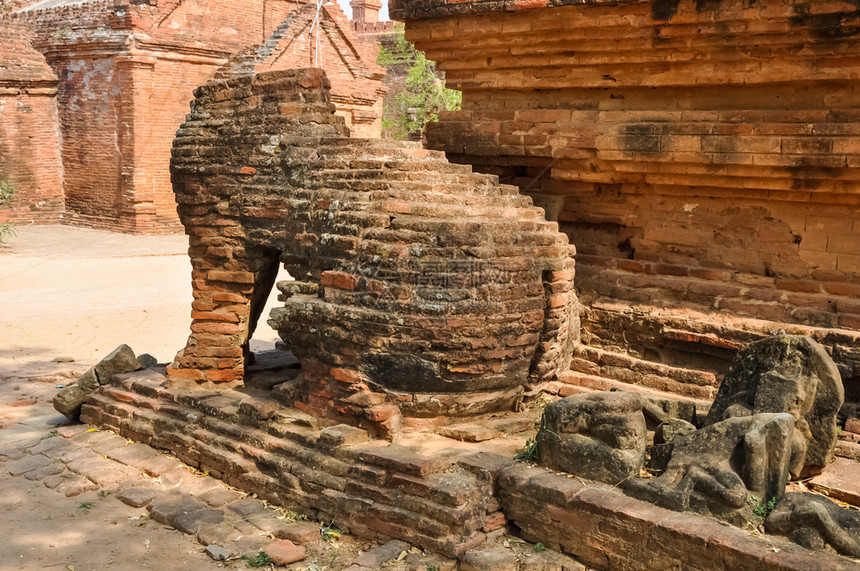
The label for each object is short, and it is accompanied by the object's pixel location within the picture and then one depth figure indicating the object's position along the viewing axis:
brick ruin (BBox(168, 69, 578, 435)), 5.21
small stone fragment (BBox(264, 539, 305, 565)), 4.64
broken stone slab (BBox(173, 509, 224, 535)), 5.16
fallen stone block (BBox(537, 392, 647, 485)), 4.59
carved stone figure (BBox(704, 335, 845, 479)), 4.55
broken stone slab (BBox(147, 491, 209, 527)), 5.34
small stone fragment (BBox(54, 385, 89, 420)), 7.32
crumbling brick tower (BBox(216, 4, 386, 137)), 18.05
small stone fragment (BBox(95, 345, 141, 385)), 7.46
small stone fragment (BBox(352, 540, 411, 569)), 4.50
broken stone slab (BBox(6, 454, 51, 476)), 6.23
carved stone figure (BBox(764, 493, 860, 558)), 3.85
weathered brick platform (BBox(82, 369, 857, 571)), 4.04
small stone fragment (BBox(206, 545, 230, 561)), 4.76
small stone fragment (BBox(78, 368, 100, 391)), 7.43
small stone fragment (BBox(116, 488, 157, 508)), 5.59
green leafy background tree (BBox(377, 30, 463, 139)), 26.86
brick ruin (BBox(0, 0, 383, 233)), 17.25
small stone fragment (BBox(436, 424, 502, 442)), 5.25
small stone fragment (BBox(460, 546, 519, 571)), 4.33
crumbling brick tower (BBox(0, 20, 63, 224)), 17.92
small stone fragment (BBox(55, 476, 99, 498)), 5.79
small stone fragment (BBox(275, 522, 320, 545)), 4.91
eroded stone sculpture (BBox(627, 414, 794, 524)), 4.11
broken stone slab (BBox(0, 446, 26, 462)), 6.52
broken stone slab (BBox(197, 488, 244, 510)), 5.58
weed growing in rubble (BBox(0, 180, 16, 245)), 17.97
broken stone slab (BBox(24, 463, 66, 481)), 6.11
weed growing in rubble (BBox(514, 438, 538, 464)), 4.93
